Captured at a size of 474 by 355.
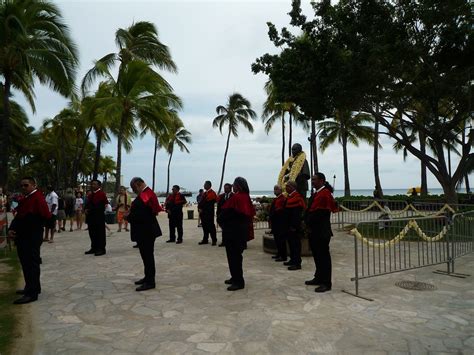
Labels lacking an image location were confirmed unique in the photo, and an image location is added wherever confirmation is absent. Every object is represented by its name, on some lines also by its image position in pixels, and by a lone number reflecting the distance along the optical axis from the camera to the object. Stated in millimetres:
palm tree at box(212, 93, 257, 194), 39094
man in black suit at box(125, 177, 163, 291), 6250
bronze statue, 9047
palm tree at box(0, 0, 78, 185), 12359
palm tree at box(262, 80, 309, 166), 31359
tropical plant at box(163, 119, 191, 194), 48000
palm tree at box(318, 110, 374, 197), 30906
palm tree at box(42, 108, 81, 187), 36106
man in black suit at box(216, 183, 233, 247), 9812
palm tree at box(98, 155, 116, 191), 57906
